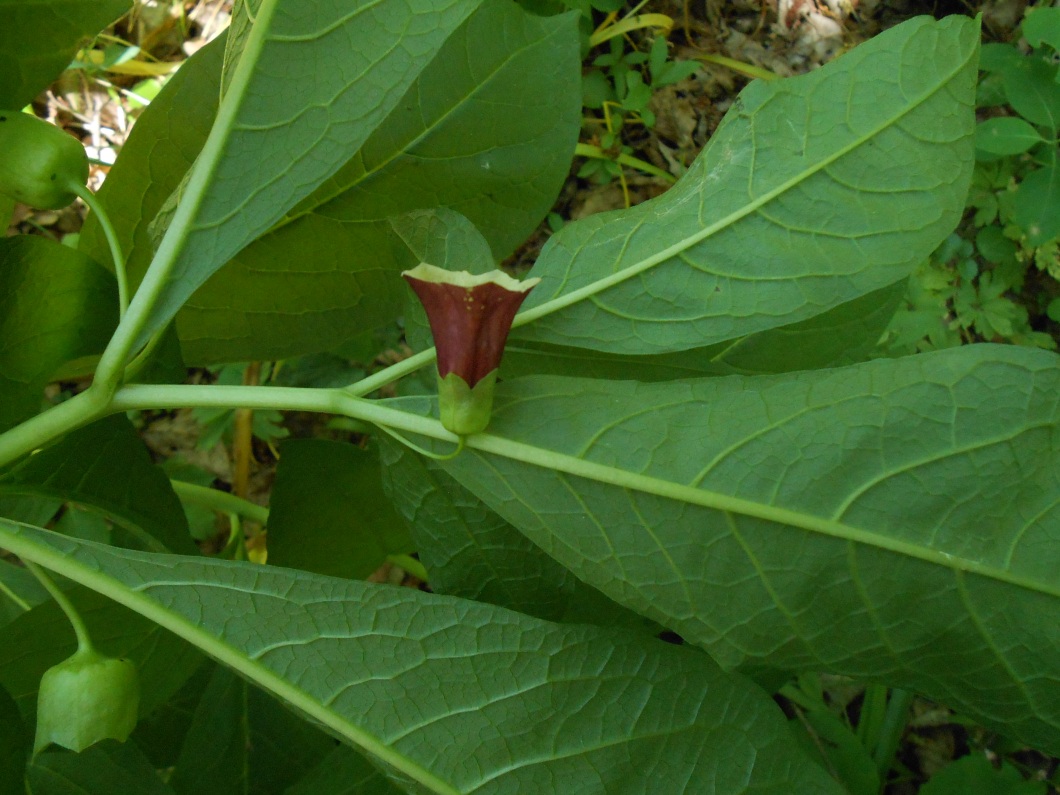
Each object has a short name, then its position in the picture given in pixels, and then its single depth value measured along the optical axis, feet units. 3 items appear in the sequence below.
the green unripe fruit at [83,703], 0.52
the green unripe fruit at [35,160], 0.60
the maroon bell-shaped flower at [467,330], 0.49
